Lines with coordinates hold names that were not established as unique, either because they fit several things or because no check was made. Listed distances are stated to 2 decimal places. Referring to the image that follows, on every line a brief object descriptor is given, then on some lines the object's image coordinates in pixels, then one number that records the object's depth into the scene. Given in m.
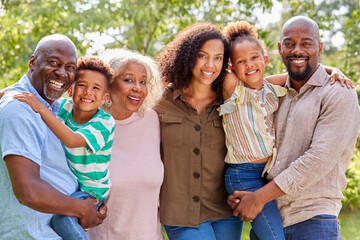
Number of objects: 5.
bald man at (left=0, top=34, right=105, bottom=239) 2.15
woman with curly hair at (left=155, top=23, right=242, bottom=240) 3.33
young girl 3.28
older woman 3.16
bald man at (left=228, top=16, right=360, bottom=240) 3.05
